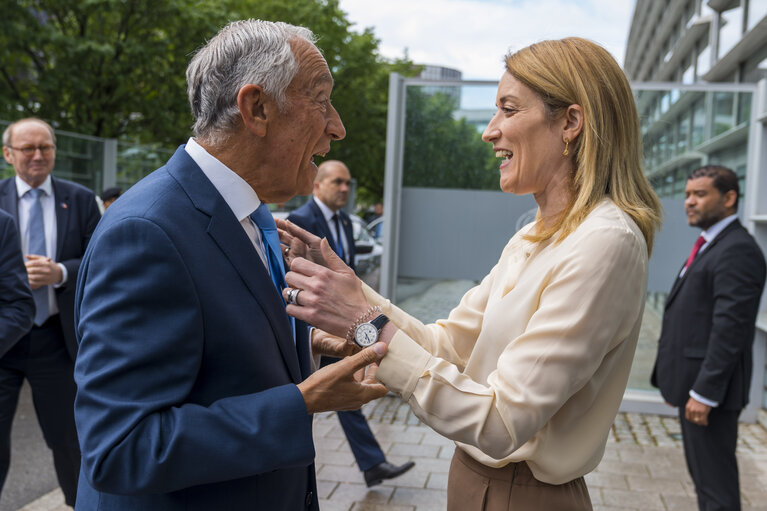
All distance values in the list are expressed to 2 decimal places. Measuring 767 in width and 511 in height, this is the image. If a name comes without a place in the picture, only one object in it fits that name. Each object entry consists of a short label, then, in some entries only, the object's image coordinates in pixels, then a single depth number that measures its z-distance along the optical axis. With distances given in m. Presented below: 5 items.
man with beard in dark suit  3.90
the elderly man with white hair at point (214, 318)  1.35
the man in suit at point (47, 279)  3.97
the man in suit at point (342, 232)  4.87
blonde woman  1.68
